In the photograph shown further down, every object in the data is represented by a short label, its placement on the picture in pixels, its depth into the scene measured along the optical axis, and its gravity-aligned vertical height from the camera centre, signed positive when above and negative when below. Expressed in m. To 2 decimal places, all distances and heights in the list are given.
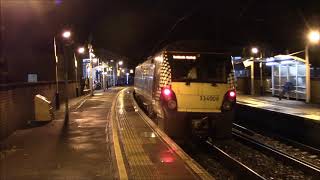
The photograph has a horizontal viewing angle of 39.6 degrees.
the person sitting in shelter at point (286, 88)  28.50 -0.73
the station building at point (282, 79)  26.41 -0.14
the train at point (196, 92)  12.89 -0.41
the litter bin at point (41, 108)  16.62 -1.04
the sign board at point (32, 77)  24.98 +0.22
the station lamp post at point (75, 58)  39.26 +2.07
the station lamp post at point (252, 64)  35.03 +1.04
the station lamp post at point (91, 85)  39.77 -0.43
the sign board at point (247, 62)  35.00 +1.22
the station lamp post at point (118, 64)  95.97 +3.49
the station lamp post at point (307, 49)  25.19 +1.59
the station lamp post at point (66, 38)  18.89 +2.24
